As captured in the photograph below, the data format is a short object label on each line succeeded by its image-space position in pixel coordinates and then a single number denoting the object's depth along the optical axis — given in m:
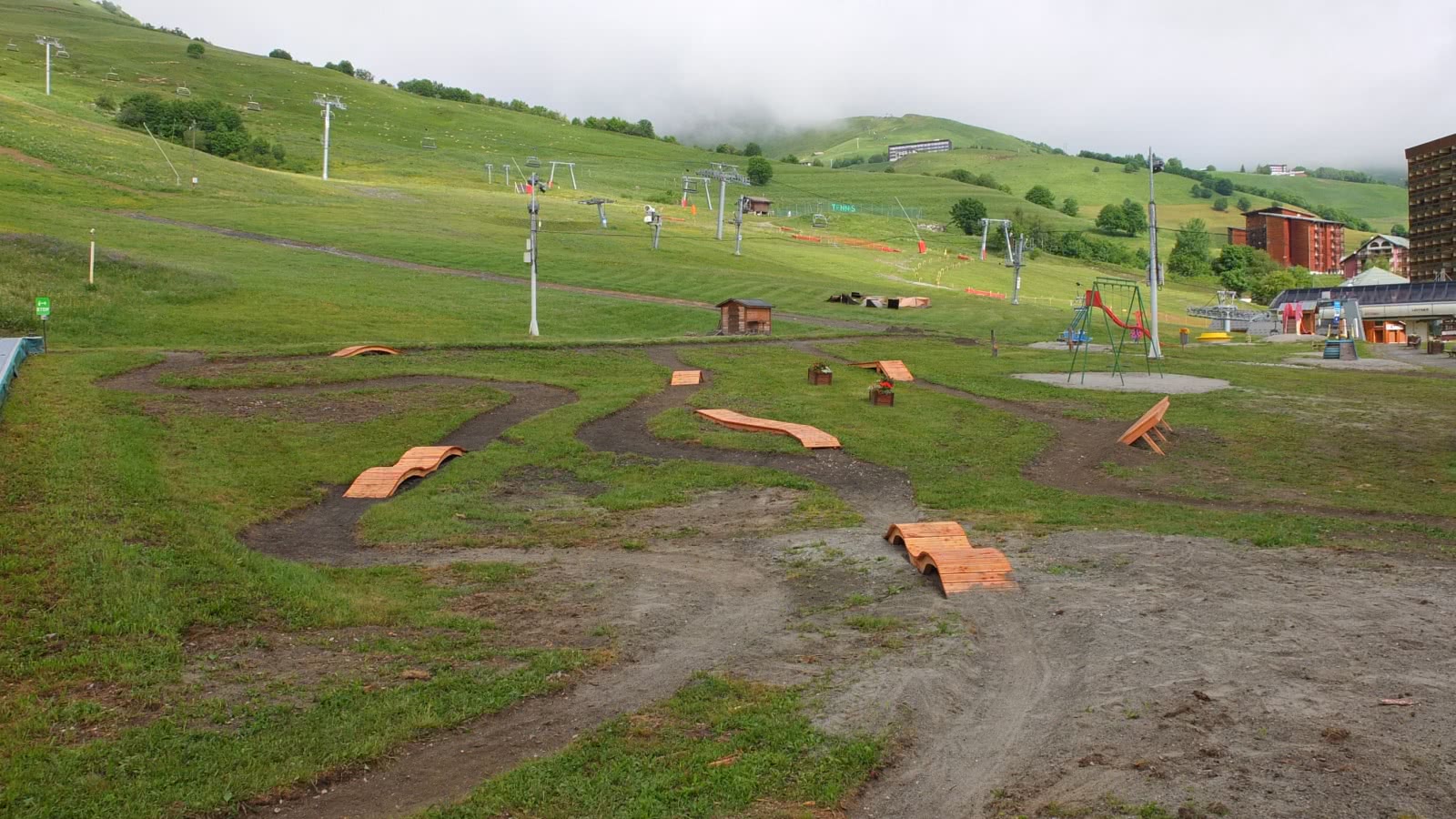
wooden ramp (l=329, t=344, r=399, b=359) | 39.81
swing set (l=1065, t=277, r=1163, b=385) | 38.91
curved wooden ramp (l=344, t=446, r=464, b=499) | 22.78
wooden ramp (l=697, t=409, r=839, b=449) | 26.48
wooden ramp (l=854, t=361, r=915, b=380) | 39.91
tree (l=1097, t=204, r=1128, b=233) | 178.88
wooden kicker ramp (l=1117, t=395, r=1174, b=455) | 25.98
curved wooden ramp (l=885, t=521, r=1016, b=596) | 14.42
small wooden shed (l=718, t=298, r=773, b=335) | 55.62
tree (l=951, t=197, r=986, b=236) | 154.38
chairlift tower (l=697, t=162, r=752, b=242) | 104.88
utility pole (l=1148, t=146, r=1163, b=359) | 45.56
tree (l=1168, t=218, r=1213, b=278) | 148.50
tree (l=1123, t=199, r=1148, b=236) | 180.25
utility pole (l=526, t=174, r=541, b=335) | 49.17
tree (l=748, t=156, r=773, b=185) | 181.38
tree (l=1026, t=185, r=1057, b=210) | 194.88
